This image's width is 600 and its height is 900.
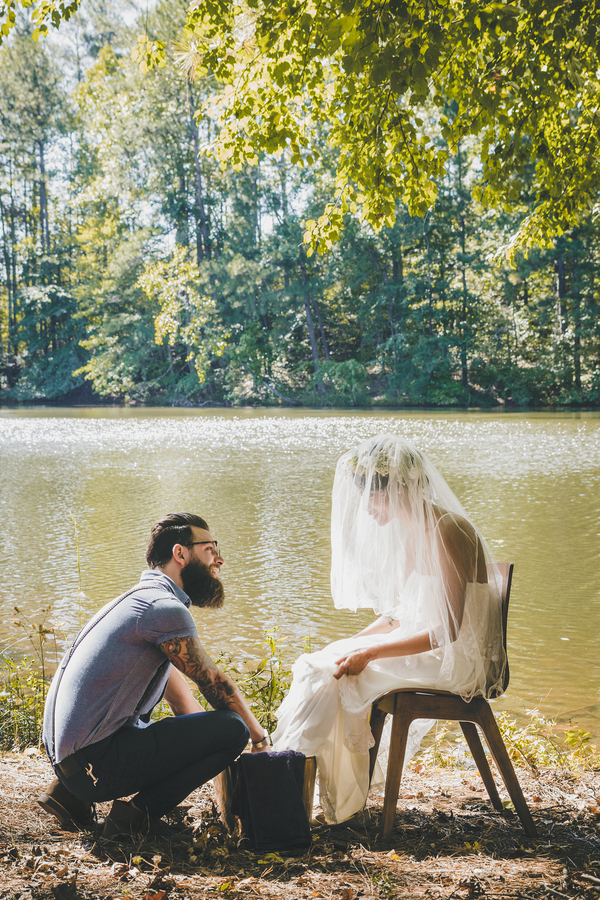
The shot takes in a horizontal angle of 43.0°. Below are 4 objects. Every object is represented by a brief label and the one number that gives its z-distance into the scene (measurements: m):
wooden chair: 2.62
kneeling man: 2.45
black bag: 2.50
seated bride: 2.71
